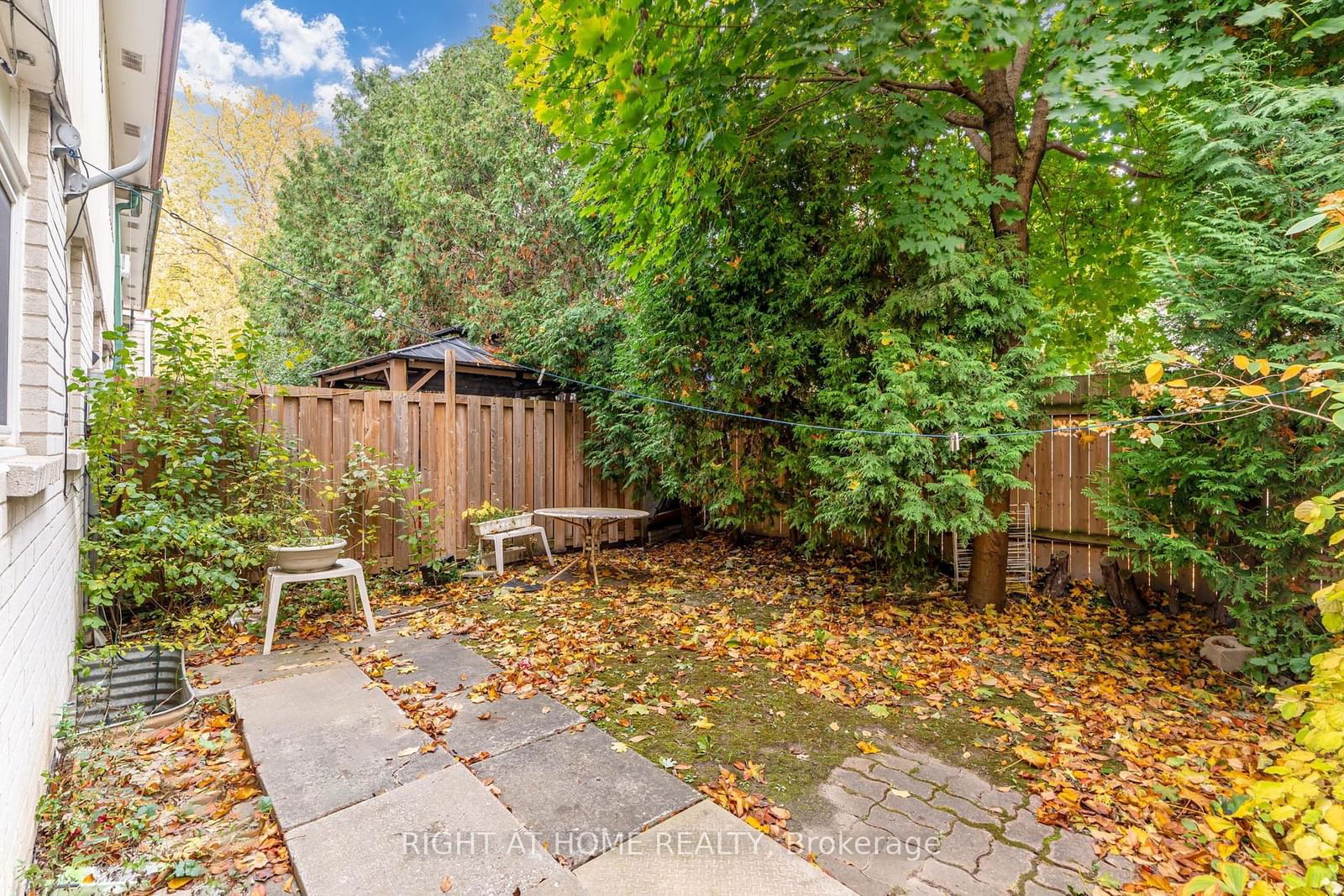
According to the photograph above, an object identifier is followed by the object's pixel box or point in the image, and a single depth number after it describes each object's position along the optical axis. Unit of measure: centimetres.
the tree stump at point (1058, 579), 482
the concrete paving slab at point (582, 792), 206
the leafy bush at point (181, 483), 347
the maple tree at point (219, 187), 1599
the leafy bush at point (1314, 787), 122
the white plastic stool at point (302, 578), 370
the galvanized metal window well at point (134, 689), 289
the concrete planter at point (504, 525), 559
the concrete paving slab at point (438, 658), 336
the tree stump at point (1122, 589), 441
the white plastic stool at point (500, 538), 561
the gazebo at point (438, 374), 714
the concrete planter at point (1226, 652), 346
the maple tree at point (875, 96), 323
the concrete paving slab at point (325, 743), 222
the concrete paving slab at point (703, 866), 181
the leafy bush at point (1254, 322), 300
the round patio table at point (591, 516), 538
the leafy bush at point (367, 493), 502
